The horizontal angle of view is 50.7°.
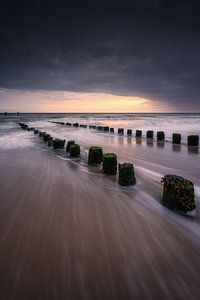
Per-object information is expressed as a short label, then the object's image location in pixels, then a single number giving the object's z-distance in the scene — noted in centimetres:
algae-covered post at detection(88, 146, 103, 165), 891
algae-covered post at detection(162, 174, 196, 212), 448
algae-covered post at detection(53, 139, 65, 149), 1273
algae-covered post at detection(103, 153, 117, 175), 741
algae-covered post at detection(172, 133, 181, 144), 1517
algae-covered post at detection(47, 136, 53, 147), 1408
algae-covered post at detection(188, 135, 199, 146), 1395
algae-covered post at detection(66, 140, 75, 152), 1141
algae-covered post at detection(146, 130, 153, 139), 1822
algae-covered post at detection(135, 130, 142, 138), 1941
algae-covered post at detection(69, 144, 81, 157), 1043
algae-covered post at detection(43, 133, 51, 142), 1518
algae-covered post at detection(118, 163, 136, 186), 627
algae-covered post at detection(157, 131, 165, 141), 1694
